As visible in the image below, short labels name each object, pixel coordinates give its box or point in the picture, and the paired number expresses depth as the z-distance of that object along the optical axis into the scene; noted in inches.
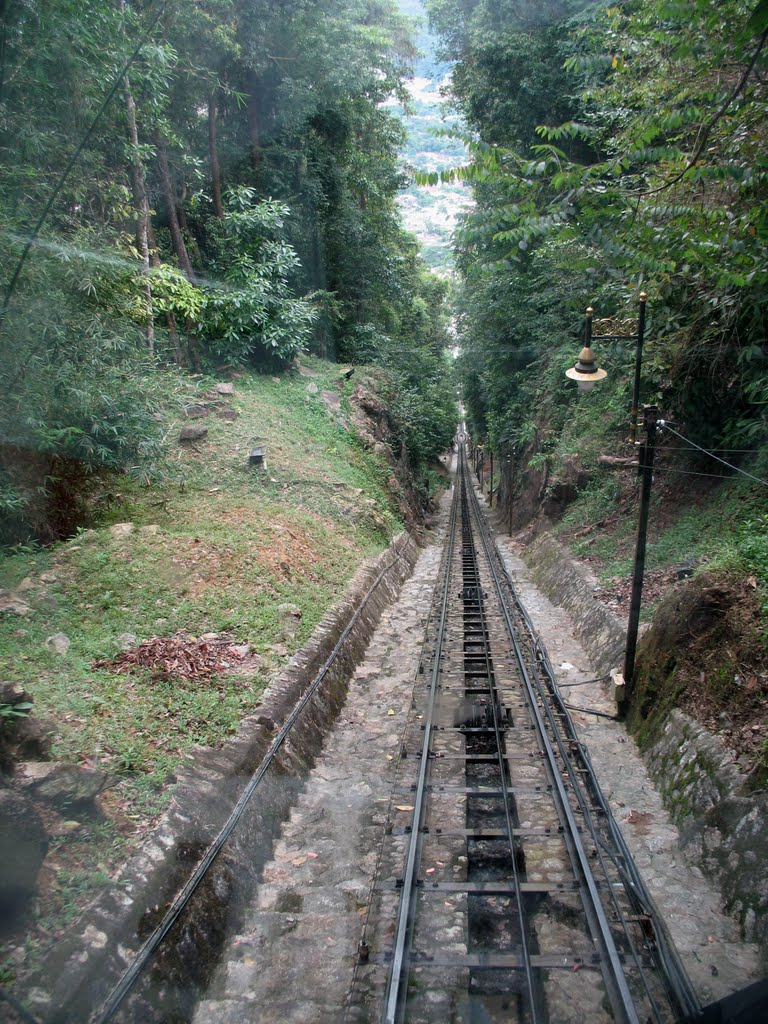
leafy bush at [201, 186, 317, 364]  713.0
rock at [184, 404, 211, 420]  610.9
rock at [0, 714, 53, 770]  180.1
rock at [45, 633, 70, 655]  260.5
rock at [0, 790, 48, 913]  145.6
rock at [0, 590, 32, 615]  277.9
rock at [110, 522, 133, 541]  379.9
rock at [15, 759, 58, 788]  176.1
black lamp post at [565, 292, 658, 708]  284.8
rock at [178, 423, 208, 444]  571.4
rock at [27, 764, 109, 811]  175.9
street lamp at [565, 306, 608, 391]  279.7
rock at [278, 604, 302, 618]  362.7
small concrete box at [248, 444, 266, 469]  571.8
